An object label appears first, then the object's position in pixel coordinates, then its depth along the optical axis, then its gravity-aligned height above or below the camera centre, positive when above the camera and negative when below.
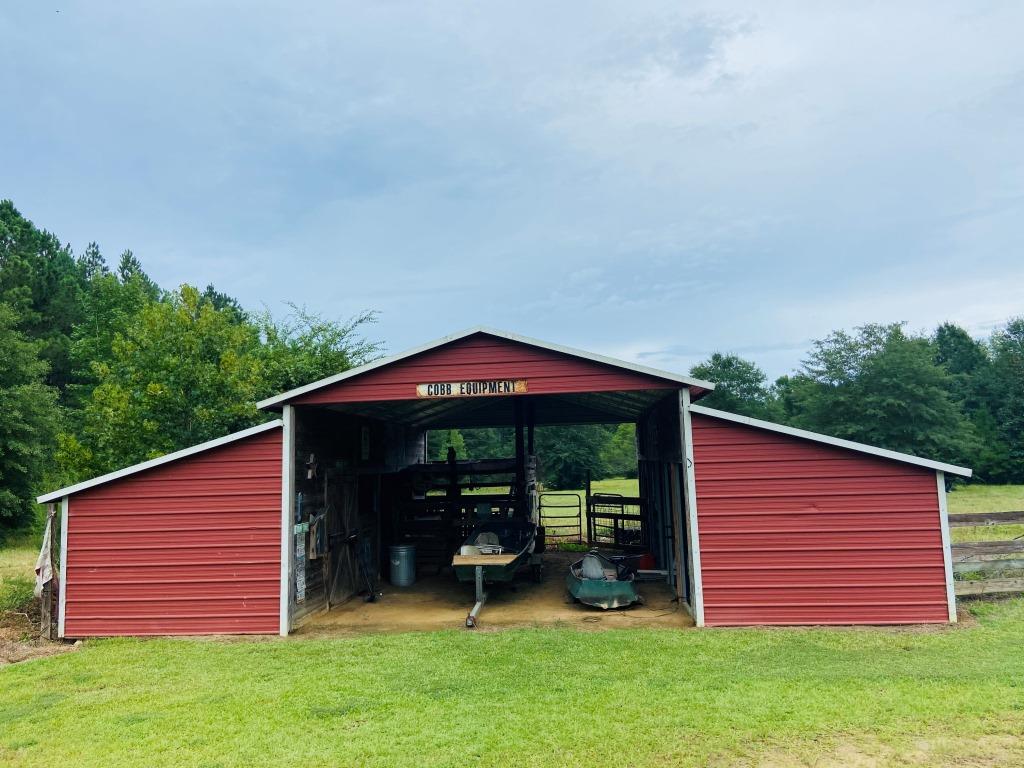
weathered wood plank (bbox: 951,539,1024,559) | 8.75 -1.24
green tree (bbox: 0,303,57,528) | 18.45 +1.78
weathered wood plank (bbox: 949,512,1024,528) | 9.77 -0.93
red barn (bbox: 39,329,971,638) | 7.95 -0.62
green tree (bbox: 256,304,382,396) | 18.64 +4.76
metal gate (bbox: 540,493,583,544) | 18.64 -2.09
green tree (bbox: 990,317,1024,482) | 38.19 +3.74
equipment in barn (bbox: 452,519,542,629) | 9.59 -1.34
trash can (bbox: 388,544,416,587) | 12.13 -1.75
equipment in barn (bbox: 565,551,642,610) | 9.23 -1.73
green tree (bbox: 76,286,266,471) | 12.22 +1.80
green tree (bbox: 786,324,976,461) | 34.47 +3.44
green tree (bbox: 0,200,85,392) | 26.62 +8.65
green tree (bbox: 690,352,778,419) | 61.53 +8.39
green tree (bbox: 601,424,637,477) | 57.19 +1.00
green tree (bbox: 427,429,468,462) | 46.41 +2.26
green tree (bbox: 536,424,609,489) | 48.59 +1.09
